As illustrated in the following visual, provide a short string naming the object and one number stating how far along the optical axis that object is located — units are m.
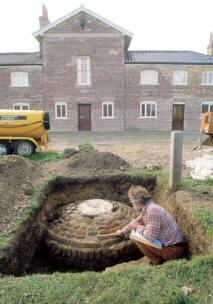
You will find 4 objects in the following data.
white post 5.90
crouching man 4.13
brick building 20.31
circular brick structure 5.18
